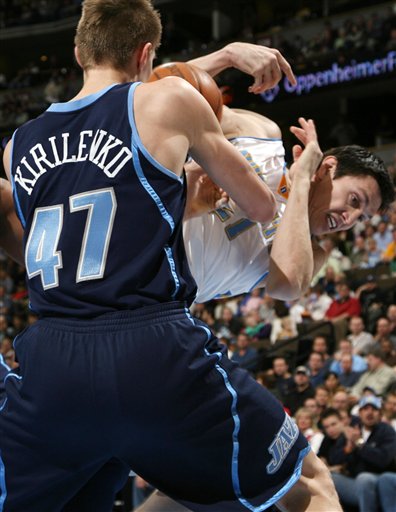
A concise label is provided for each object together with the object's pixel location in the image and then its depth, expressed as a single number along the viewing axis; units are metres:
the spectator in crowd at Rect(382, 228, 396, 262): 12.29
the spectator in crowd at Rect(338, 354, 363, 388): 9.63
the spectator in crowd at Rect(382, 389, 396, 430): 8.24
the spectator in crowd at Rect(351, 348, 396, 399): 9.20
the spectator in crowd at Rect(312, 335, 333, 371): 10.23
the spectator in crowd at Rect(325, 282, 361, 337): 11.38
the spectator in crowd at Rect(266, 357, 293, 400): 10.12
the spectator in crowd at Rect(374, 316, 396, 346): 9.94
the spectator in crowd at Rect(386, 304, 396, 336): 10.01
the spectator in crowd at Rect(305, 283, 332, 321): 12.13
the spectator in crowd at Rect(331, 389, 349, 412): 8.58
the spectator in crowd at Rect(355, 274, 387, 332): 10.88
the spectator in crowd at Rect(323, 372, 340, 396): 9.43
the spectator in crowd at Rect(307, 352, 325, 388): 10.02
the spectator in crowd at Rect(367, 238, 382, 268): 12.88
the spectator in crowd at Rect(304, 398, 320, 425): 8.91
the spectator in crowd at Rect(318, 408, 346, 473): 8.01
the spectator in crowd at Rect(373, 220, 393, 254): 12.73
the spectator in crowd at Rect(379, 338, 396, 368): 9.54
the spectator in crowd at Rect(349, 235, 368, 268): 13.02
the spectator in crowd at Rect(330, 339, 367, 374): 9.79
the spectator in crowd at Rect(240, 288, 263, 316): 13.12
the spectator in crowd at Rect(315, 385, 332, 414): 9.00
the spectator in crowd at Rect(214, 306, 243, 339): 12.84
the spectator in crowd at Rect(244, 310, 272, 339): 12.37
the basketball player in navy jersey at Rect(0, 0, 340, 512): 2.43
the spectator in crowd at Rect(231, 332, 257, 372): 11.25
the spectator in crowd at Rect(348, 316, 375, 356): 10.18
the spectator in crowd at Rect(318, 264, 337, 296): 12.38
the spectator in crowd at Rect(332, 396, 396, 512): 7.49
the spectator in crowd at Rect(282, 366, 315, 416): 9.64
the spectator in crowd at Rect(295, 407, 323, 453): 8.49
